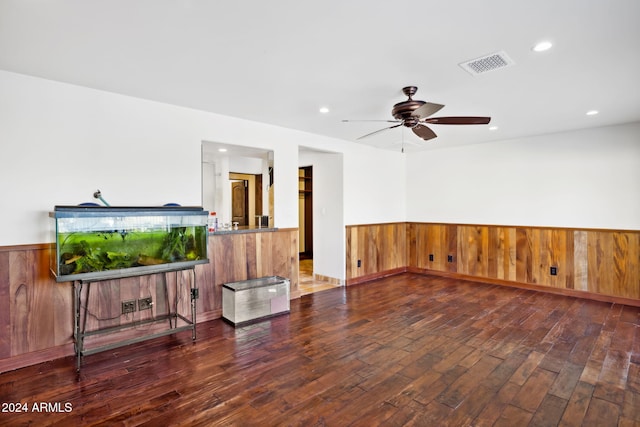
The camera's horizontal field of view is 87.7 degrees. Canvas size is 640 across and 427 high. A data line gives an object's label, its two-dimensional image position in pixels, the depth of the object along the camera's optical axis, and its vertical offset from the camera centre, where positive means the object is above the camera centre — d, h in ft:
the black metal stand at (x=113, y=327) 8.68 -3.09
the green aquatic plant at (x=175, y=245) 9.99 -0.82
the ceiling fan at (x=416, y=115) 9.81 +3.08
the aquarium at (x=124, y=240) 8.21 -0.60
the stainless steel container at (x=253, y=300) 11.60 -2.98
